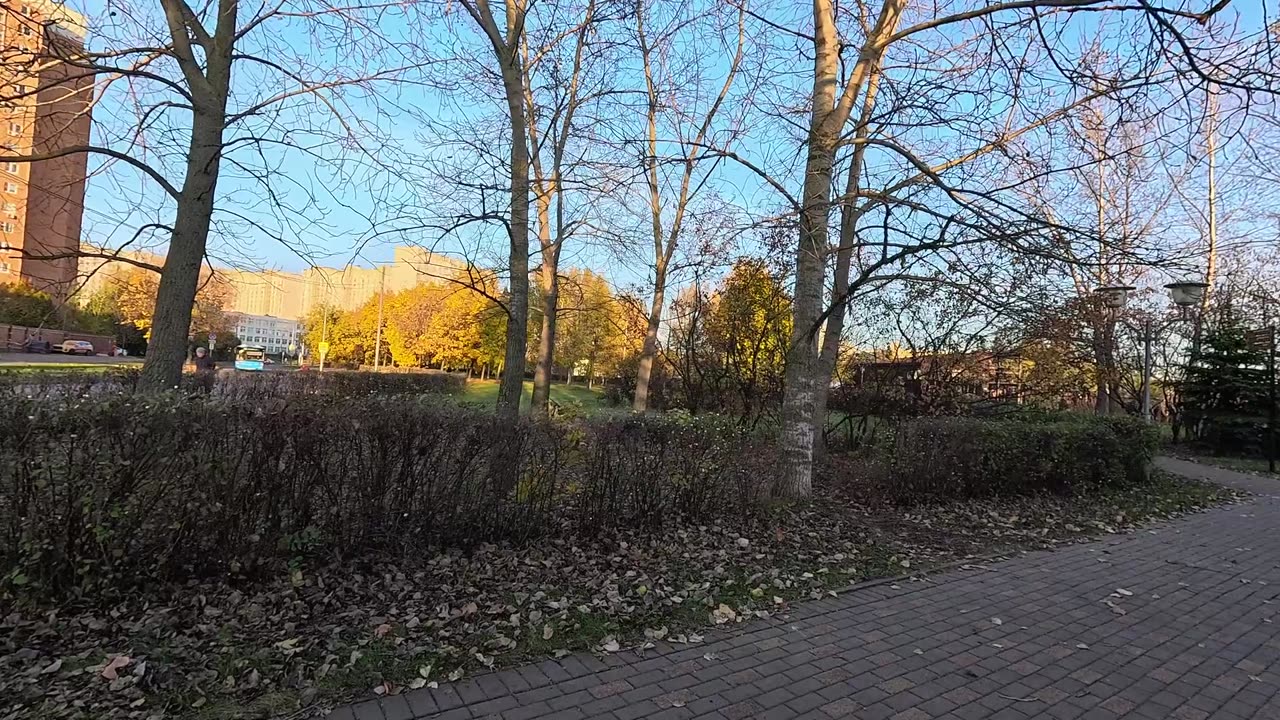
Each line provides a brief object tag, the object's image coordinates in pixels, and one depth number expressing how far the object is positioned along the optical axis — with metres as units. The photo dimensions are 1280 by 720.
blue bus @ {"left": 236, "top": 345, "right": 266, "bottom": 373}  54.34
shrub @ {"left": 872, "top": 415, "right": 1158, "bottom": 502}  7.94
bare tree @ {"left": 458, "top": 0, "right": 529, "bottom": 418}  8.79
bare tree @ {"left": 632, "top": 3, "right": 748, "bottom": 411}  14.00
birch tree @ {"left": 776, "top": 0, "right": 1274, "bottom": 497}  6.27
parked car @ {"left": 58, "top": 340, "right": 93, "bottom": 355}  51.28
